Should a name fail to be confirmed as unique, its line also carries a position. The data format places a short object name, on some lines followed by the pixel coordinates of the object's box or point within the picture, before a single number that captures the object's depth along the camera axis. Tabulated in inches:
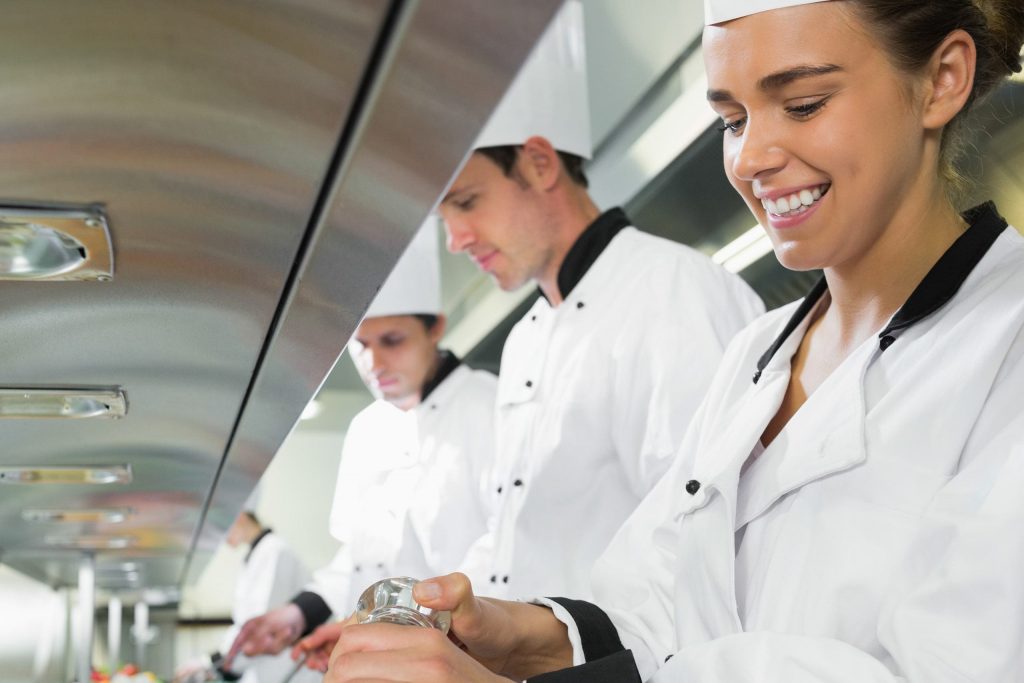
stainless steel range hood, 17.4
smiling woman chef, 32.5
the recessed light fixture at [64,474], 53.0
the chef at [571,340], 66.5
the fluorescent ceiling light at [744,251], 92.4
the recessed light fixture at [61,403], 38.9
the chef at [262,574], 195.6
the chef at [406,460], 101.0
